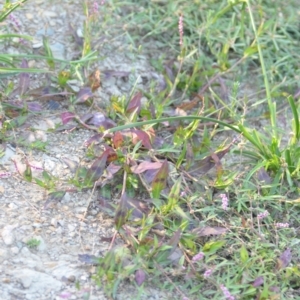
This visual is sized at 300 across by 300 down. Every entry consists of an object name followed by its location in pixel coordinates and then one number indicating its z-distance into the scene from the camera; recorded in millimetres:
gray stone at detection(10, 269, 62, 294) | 2029
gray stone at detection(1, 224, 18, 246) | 2150
